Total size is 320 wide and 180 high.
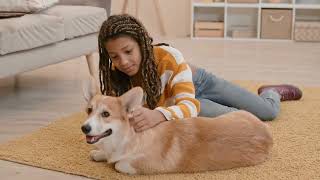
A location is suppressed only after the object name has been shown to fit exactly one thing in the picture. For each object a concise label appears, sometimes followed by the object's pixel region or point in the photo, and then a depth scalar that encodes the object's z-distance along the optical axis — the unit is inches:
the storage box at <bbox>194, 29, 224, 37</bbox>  193.5
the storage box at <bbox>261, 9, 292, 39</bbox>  185.5
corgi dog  63.2
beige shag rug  66.6
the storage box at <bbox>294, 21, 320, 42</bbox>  181.5
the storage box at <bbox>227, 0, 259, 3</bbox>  189.3
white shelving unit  187.3
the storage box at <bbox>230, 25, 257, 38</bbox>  192.5
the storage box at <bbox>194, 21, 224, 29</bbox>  192.4
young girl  67.6
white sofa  97.6
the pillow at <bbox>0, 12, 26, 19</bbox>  106.6
